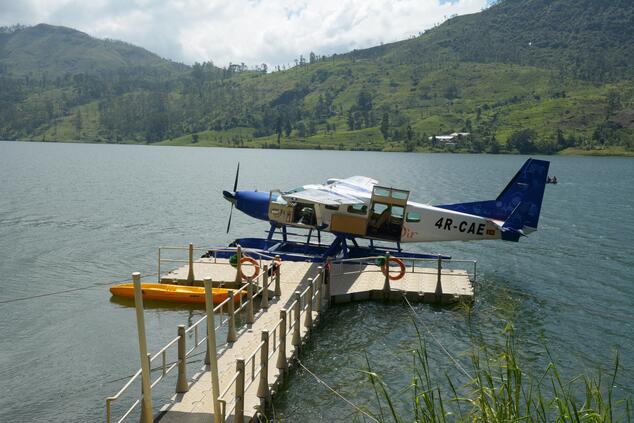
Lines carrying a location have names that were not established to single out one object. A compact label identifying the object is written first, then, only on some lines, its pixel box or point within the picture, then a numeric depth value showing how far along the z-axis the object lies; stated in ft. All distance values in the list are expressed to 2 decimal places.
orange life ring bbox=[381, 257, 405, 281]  80.97
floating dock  43.70
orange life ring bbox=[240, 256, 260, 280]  82.13
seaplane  91.81
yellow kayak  80.48
